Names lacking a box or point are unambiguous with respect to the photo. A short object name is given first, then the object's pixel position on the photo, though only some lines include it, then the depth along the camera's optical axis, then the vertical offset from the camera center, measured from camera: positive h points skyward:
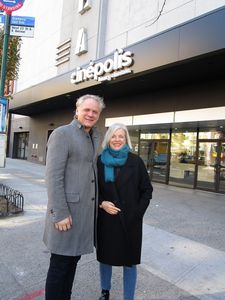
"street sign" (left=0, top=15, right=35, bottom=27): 6.25 +2.55
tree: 8.77 +2.59
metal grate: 6.08 -1.35
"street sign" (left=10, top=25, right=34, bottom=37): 6.27 +2.35
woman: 2.66 -0.46
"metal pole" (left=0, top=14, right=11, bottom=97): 5.96 +1.94
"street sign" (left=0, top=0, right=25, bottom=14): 5.64 +2.60
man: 2.33 -0.38
